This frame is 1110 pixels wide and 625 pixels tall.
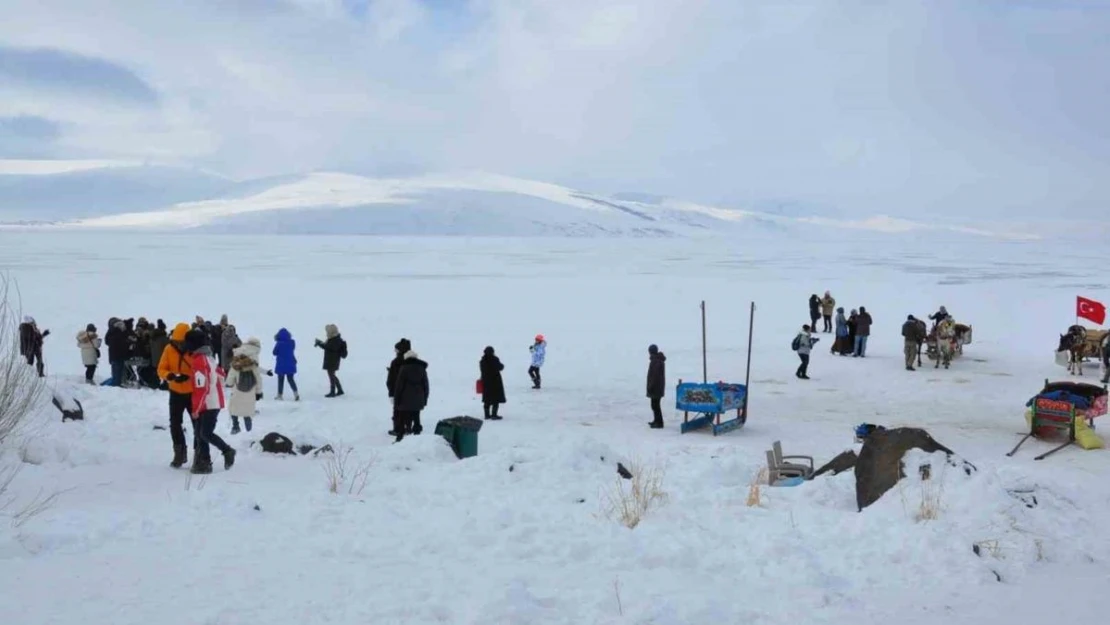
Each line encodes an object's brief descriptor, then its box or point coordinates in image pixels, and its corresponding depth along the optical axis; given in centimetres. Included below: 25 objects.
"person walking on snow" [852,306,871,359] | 1950
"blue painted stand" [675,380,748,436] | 1251
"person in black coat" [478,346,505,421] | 1273
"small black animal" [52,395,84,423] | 1018
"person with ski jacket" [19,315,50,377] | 1375
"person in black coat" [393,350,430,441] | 1056
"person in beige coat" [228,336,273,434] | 1087
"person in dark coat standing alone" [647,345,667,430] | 1259
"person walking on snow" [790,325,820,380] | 1692
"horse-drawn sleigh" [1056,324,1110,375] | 1725
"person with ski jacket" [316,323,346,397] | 1445
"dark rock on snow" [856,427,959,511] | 730
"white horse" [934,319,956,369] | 1825
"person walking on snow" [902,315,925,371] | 1778
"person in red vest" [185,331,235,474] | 769
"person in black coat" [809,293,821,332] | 2508
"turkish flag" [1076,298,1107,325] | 1861
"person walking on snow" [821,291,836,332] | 2452
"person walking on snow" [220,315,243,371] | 1479
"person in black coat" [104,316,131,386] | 1480
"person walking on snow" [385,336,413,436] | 1157
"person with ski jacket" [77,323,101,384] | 1527
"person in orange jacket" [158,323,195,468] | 772
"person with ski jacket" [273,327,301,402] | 1413
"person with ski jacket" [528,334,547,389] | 1580
